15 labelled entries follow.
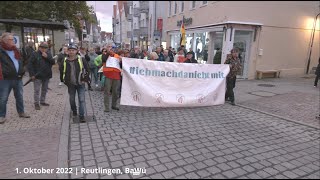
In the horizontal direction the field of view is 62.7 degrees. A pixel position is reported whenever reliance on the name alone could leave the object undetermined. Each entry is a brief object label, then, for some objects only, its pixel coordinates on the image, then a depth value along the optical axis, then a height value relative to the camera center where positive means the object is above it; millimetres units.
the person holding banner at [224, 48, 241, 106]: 8156 -622
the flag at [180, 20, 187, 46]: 13586 +624
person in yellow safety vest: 5902 -643
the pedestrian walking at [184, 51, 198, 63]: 8602 -313
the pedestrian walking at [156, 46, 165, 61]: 10934 -269
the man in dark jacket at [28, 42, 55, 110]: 6898 -591
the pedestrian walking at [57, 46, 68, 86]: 9625 -354
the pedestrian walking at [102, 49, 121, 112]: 6797 -849
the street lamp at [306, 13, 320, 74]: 15461 +1288
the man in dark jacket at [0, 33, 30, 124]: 5602 -579
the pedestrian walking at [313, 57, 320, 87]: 11611 -1014
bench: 14281 -1186
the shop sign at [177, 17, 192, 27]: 18023 +1889
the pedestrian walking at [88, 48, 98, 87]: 10648 -824
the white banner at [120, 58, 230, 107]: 6859 -975
